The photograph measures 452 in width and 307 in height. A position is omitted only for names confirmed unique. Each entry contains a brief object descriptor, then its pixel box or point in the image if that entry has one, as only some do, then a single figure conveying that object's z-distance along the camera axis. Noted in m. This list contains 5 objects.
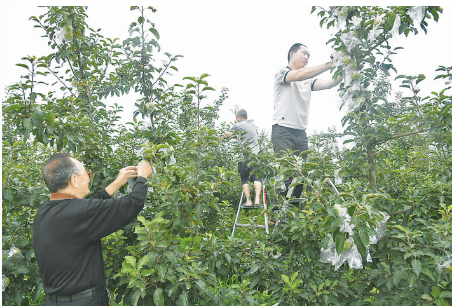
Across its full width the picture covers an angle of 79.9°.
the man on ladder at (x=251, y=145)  4.21
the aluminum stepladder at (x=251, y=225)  2.77
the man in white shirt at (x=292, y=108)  3.14
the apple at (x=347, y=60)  2.11
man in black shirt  1.62
